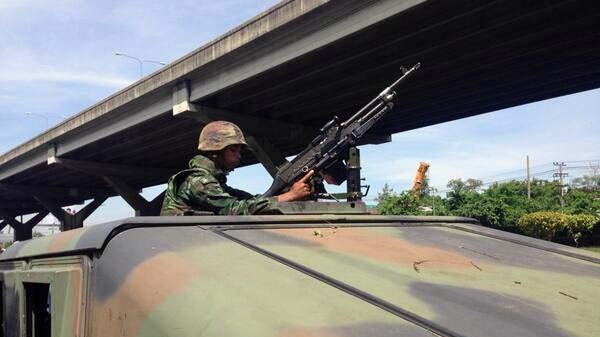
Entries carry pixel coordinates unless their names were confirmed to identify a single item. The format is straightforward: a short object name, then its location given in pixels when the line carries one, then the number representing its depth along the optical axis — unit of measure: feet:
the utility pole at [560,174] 228.43
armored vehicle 5.63
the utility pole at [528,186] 181.32
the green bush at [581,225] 93.61
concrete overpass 40.01
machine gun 16.38
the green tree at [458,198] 116.64
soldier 10.63
